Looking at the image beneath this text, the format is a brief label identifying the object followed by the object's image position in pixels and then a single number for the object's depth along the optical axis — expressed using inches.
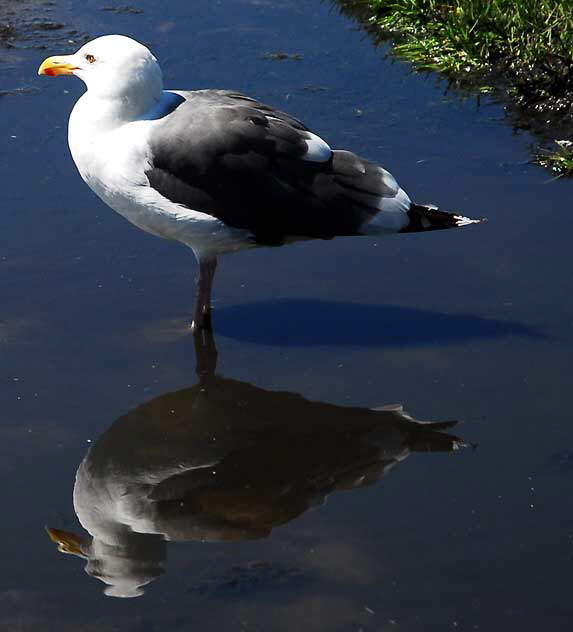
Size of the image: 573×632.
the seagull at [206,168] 459.3
